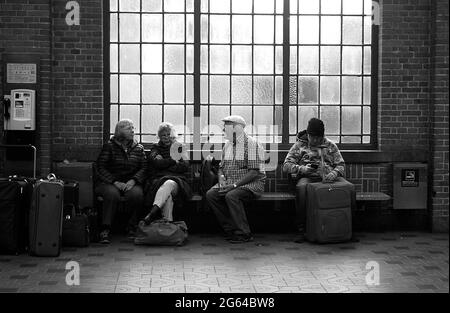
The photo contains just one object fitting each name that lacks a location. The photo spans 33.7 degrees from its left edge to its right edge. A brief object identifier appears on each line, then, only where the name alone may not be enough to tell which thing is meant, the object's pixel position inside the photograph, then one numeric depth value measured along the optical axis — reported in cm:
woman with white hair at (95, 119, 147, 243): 946
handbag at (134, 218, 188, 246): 901
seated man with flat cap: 943
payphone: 971
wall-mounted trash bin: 1021
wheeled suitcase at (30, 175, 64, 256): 829
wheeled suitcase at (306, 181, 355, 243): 916
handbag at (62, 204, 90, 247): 888
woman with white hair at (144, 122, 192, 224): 937
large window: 1030
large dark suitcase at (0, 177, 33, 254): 832
